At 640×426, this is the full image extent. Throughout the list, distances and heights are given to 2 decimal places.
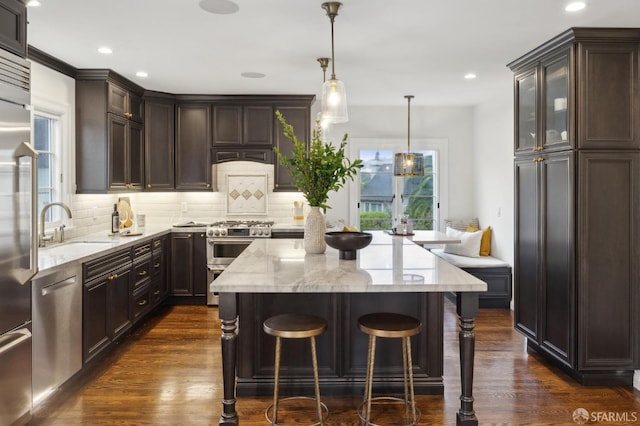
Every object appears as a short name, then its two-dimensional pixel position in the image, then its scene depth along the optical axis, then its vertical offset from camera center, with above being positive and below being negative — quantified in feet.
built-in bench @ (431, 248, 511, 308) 19.12 -3.01
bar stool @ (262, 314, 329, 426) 8.63 -2.25
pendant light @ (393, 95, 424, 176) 20.88 +1.86
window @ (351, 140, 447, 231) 23.45 +0.85
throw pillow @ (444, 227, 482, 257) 20.39 -1.65
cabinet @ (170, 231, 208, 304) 19.70 -2.23
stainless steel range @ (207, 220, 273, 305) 19.52 -1.47
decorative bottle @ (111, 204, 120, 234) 17.25 -0.53
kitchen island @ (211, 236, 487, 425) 10.75 -2.98
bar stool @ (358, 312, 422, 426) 8.64 -2.31
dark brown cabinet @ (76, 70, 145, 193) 16.16 +2.66
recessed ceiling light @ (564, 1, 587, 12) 10.09 +4.31
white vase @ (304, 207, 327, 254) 11.39 -0.66
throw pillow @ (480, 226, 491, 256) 21.16 -1.71
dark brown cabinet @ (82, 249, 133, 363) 12.12 -2.62
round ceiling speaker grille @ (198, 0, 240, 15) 10.25 +4.44
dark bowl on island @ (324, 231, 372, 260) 10.18 -0.77
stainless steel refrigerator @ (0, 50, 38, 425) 8.63 -0.55
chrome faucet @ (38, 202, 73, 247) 12.57 -0.45
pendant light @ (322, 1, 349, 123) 11.15 +2.46
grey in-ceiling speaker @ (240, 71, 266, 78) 16.63 +4.70
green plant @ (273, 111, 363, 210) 10.57 +0.84
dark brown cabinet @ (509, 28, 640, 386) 11.50 +0.07
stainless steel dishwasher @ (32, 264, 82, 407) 10.00 -2.71
